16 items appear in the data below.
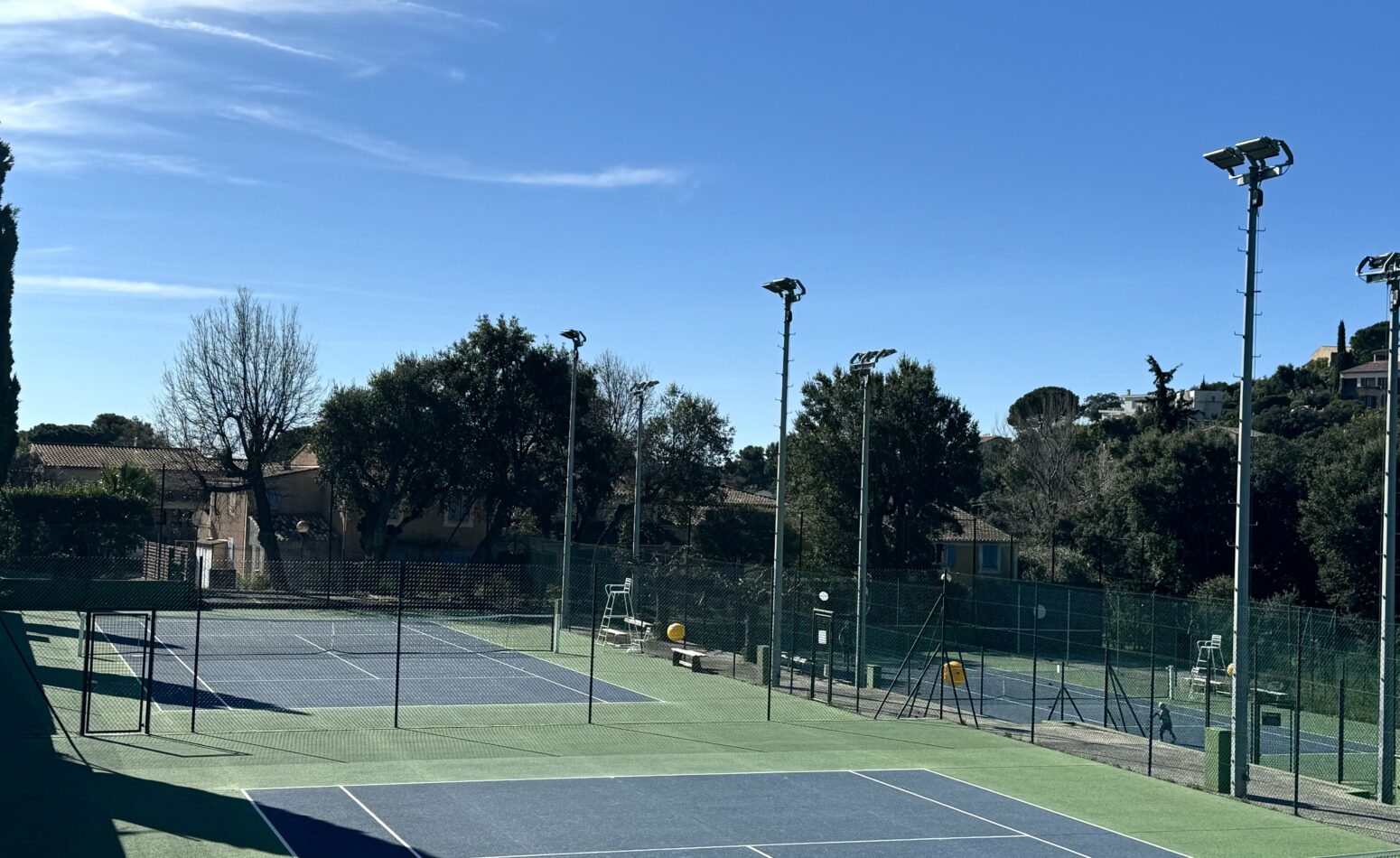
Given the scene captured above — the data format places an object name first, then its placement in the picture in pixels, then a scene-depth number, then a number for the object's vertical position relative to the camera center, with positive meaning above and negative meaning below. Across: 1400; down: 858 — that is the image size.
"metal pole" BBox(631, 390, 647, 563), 41.12 +0.06
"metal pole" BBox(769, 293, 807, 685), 29.09 +0.97
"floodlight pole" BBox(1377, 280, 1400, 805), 19.75 -1.18
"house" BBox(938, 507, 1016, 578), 61.69 -0.64
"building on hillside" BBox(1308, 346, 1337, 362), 134.81 +21.13
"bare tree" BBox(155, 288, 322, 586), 54.19 +4.18
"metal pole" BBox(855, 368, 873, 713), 30.19 -0.38
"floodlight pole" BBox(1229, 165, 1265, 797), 19.34 +0.00
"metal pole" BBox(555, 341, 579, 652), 39.82 +0.11
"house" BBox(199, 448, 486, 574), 56.06 -0.59
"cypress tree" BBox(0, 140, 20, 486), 31.19 +3.67
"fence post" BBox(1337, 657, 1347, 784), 19.45 -2.71
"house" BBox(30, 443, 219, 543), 55.56 +1.76
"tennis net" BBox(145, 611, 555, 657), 33.81 -3.32
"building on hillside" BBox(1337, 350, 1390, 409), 105.31 +13.74
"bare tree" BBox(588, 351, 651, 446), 67.81 +6.30
